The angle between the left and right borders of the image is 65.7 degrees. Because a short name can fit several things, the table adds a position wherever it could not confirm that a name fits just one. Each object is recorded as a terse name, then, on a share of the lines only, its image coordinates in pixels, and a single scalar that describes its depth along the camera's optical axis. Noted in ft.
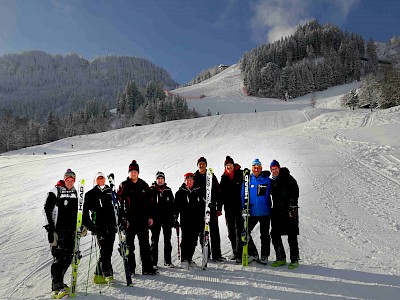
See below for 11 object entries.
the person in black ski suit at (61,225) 17.38
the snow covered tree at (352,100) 226.58
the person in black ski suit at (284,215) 20.52
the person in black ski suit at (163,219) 21.27
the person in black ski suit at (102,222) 18.88
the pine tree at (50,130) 241.96
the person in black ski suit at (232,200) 22.39
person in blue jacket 21.21
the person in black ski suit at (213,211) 22.00
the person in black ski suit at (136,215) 19.99
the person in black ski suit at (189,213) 21.26
